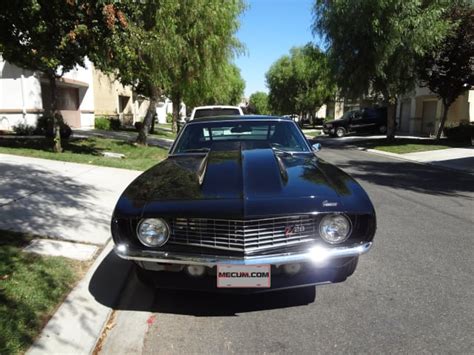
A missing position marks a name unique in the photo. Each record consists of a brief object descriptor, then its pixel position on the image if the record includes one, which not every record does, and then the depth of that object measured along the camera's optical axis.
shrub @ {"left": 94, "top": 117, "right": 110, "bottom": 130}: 28.70
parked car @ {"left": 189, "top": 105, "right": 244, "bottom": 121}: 11.64
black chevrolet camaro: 3.29
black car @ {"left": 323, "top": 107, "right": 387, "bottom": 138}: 32.56
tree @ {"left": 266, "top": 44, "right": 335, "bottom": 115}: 49.84
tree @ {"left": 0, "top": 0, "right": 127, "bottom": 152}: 6.80
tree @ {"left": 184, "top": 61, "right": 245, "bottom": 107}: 18.22
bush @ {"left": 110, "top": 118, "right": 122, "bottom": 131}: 30.48
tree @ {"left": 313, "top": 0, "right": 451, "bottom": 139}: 20.14
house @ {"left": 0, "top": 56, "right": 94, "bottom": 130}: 20.23
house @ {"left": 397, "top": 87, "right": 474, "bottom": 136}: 27.48
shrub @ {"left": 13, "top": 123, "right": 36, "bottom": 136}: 19.16
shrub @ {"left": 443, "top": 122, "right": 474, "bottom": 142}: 22.62
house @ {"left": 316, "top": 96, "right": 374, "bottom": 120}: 58.11
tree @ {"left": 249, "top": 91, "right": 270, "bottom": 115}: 120.56
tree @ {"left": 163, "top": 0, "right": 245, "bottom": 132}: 15.53
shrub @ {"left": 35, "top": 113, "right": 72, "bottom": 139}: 17.84
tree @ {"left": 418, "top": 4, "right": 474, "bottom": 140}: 20.64
